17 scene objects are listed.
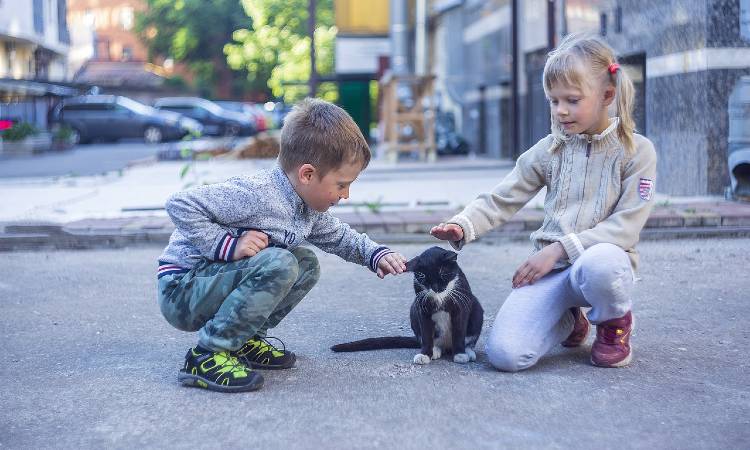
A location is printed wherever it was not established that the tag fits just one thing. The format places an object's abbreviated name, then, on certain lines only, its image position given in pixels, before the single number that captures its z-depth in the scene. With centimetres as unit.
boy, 372
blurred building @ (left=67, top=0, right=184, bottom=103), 6298
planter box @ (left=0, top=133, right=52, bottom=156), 2569
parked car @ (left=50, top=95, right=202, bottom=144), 3641
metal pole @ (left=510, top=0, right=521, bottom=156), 1597
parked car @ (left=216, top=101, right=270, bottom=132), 3975
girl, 393
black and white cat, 390
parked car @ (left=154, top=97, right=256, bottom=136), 3875
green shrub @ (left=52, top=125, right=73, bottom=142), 2843
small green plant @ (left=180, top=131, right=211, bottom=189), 1274
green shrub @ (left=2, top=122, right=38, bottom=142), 2598
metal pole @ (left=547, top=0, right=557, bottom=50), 1312
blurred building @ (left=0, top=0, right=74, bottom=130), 3469
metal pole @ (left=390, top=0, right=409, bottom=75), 2061
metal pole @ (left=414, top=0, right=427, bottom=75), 2231
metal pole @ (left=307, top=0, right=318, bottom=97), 1916
